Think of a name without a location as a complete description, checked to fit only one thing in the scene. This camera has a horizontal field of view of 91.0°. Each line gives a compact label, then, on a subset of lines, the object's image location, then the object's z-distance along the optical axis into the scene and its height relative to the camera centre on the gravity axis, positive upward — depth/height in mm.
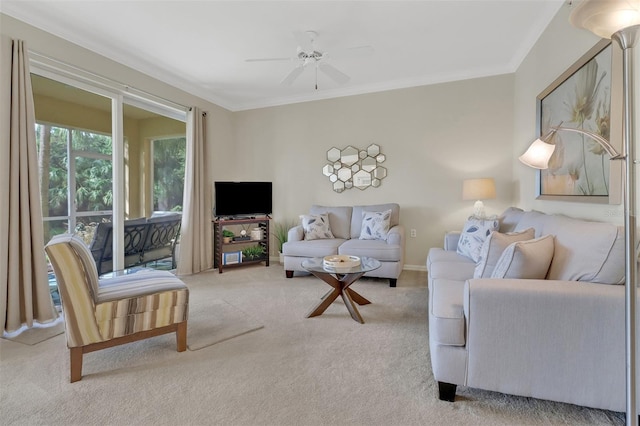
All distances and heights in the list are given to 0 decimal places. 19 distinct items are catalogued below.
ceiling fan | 2973 +1517
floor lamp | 1040 +282
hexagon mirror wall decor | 4590 +632
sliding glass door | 2961 +602
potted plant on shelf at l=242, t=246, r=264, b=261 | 4824 -652
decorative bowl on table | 2632 -452
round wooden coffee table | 2643 -609
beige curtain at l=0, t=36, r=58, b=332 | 2434 +76
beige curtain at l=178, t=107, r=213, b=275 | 4297 +72
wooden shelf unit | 4477 -475
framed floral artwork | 1939 +559
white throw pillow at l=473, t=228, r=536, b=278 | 1916 -251
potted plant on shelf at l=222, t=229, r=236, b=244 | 4598 -372
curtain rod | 2749 +1365
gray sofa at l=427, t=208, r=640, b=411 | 1386 -572
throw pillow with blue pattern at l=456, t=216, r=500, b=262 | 2874 -252
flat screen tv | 4566 +178
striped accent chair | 1785 -576
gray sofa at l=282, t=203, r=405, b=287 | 3633 -415
